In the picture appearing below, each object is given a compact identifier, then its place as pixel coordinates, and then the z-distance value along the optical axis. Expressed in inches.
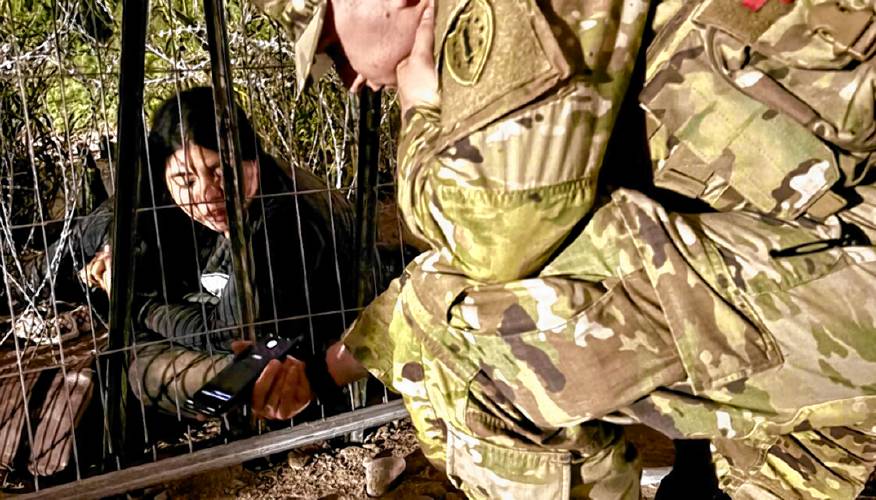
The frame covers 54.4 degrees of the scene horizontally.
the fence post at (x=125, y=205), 60.6
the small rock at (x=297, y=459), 78.7
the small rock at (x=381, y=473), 73.6
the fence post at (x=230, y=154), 64.6
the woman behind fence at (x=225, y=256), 80.5
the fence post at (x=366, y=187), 72.1
